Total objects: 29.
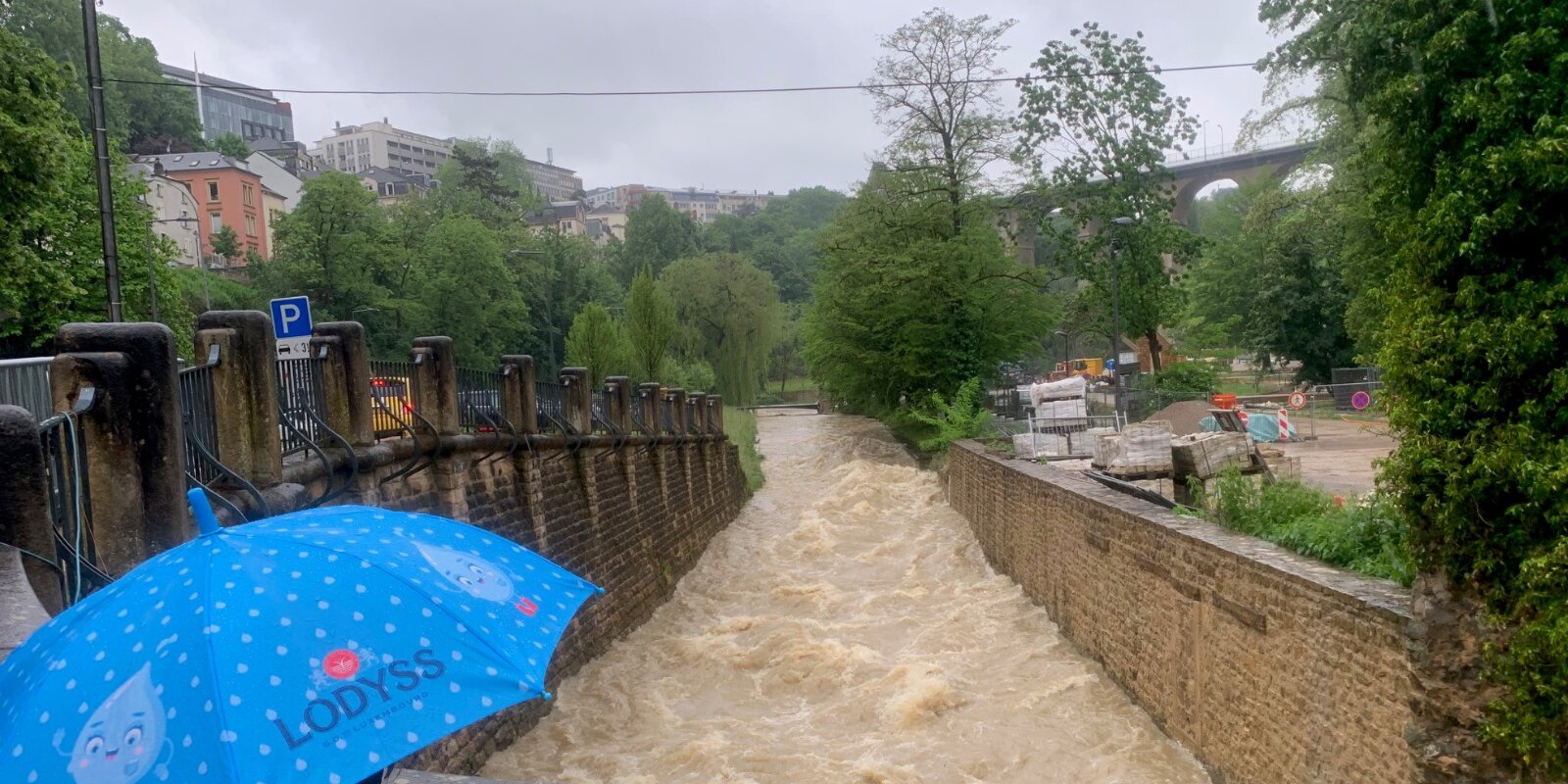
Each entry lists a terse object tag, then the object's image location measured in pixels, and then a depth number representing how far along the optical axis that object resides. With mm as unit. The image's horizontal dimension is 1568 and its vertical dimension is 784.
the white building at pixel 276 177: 75500
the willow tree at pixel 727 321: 55781
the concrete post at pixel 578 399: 14891
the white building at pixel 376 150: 162375
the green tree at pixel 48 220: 20359
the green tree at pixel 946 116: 34438
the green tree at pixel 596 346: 43125
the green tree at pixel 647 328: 45344
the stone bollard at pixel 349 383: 8836
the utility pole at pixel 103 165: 15438
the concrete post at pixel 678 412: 21983
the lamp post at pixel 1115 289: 27172
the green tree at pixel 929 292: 33750
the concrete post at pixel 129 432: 5281
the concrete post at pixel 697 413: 24141
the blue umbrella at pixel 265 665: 2467
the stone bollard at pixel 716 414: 27422
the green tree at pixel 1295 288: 38125
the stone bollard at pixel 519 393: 12422
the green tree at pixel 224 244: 63531
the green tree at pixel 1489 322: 5215
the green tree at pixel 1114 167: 33188
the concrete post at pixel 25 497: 4484
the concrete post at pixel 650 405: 19188
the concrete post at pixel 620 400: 17172
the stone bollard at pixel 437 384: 10523
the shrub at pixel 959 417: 27266
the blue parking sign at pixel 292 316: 12797
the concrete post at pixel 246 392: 7066
